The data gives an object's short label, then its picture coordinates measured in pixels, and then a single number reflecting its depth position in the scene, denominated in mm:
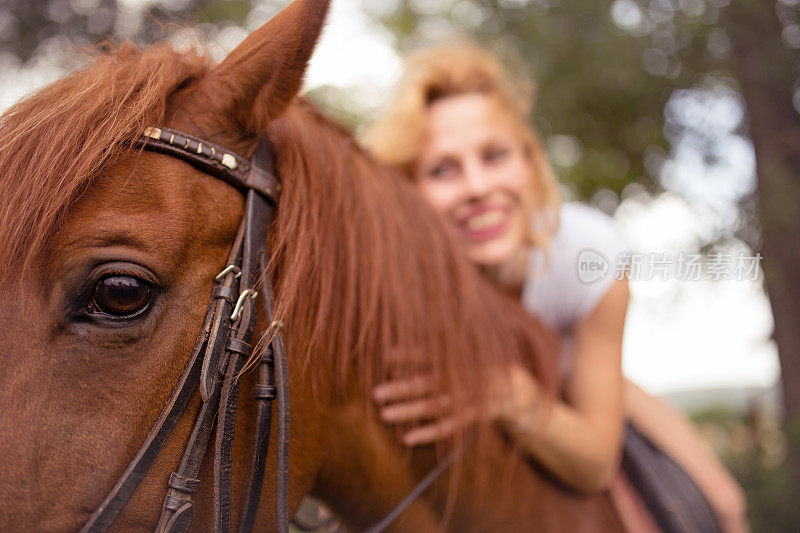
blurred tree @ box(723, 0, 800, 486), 3293
